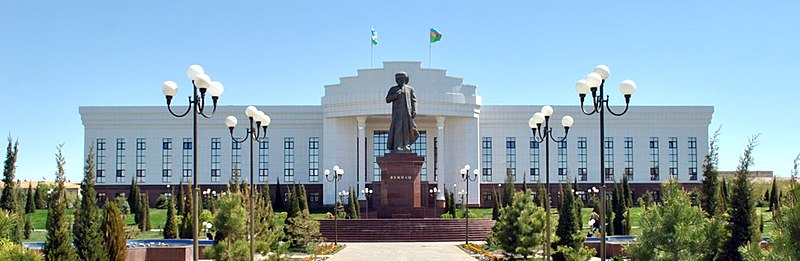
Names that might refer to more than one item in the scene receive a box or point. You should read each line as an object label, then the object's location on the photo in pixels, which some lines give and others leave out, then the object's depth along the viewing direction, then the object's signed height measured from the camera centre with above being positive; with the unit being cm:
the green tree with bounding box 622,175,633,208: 5117 -106
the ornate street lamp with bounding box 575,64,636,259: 1504 +151
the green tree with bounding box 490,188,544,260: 2389 -139
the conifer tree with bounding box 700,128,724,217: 2248 -24
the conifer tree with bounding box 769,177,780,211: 4960 -112
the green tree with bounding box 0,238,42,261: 1449 -126
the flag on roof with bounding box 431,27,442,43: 5503 +847
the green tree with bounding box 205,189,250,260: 1825 -111
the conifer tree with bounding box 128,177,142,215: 5612 -143
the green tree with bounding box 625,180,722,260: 1514 -94
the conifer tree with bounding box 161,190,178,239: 3506 -200
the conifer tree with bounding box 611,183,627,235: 3662 -140
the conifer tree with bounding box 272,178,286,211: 5800 -176
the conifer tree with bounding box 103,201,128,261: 1888 -123
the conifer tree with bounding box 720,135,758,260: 1705 -72
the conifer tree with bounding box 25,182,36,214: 5427 -178
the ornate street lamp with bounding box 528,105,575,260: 1915 +125
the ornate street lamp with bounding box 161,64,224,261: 1468 +145
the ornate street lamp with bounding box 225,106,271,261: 2060 +131
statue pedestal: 3981 -45
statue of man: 4028 +253
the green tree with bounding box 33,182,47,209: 5796 -155
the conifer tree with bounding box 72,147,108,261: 1816 -122
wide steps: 3825 -236
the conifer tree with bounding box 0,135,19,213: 4462 -42
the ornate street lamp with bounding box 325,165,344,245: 3559 -28
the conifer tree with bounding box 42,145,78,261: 1650 -112
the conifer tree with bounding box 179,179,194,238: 3356 -191
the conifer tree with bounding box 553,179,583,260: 2244 -127
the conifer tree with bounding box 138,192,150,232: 4275 -191
